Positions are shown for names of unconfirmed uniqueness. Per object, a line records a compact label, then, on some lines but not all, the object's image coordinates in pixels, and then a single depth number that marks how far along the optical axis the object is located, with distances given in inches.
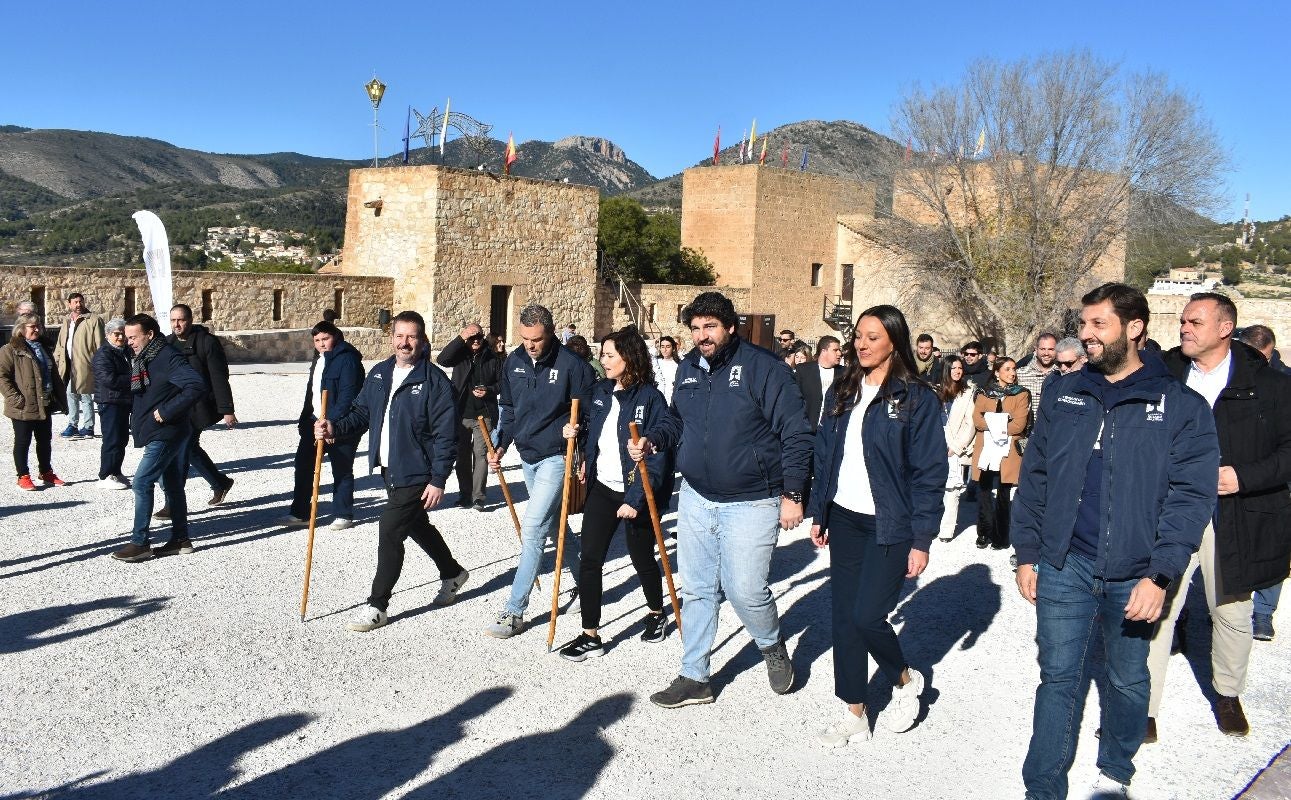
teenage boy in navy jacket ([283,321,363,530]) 306.2
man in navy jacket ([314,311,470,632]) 218.1
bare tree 1093.8
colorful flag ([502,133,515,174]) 1119.6
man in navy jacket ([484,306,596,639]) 220.4
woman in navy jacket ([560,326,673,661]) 209.9
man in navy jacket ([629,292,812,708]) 177.6
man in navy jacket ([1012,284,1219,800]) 133.8
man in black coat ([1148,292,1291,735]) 180.4
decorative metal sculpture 1099.3
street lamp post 1083.9
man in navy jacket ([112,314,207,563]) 264.4
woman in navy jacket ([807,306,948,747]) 163.0
